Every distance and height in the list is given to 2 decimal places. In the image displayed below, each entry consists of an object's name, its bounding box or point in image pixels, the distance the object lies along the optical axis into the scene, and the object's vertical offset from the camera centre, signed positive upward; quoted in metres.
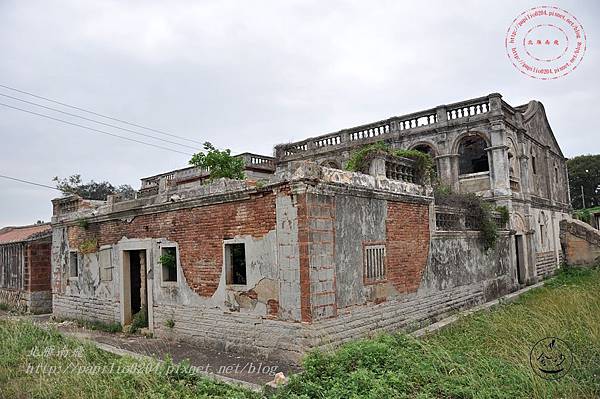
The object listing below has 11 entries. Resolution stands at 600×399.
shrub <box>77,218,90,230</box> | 12.02 +0.67
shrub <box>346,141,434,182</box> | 8.95 +1.60
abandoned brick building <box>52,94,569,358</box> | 7.11 -0.43
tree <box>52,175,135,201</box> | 33.19 +4.69
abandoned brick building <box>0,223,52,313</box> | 14.76 -0.78
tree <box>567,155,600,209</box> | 43.95 +4.44
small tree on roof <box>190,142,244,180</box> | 11.25 +2.02
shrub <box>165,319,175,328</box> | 9.23 -1.67
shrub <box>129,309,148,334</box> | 10.26 -1.81
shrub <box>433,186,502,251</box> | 11.90 +0.44
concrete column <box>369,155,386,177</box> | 8.79 +1.32
